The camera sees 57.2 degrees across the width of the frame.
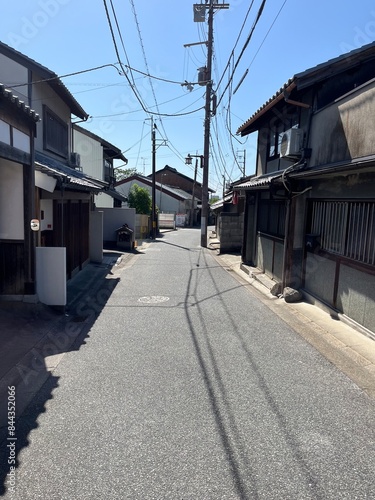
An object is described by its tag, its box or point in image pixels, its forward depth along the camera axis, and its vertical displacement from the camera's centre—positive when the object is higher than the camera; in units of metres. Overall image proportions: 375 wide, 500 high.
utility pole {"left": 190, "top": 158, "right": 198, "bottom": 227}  49.99 +1.65
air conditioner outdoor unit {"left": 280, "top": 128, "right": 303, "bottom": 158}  8.33 +1.85
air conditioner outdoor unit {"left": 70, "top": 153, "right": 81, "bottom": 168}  14.43 +2.17
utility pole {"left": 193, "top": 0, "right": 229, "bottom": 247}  17.83 +7.28
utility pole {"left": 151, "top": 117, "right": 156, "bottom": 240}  27.94 +3.21
